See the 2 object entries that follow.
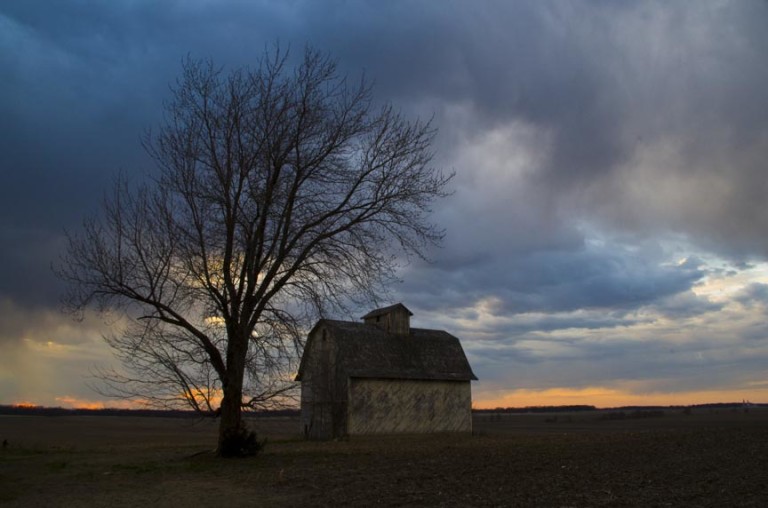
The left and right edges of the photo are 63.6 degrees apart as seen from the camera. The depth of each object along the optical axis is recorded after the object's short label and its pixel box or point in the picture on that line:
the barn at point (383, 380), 37.25
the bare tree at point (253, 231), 18.69
